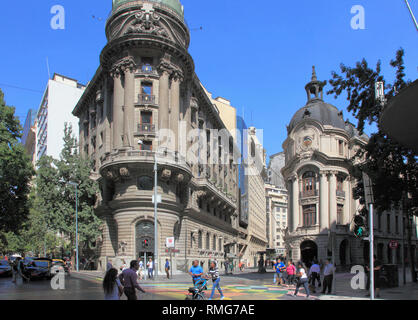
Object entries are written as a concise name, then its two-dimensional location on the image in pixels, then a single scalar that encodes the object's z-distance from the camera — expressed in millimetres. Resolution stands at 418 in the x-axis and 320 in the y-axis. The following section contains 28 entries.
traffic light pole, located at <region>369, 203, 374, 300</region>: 13719
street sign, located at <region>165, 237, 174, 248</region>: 31416
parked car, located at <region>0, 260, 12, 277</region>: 36412
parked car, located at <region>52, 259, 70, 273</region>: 29262
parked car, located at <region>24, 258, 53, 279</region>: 29406
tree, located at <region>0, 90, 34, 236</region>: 34062
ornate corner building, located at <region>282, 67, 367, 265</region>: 55281
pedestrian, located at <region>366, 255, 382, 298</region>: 19047
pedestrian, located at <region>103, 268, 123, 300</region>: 9414
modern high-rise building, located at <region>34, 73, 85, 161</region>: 88375
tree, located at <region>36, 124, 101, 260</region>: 47562
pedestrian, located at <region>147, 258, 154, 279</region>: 35050
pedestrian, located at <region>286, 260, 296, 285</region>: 24734
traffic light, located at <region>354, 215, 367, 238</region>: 14875
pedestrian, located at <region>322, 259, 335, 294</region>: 20469
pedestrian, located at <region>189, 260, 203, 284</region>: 15250
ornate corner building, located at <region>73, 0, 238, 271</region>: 41188
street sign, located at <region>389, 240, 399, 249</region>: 32656
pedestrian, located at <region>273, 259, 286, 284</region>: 27922
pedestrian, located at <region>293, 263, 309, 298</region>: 19078
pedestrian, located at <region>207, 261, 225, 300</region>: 16766
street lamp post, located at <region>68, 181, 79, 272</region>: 45875
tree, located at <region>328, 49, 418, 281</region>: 27953
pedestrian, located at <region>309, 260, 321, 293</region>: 23391
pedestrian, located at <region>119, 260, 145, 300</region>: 11328
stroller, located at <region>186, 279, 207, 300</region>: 13844
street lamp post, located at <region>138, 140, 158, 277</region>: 33391
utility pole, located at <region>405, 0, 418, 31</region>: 17297
